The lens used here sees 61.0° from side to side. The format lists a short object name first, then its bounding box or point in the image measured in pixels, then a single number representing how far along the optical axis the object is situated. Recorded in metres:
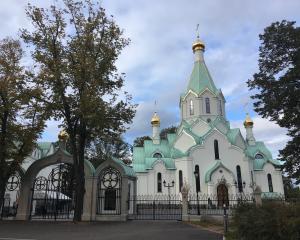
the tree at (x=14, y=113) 15.64
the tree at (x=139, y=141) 45.80
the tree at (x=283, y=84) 16.86
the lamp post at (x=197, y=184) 32.54
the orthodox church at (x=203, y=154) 33.10
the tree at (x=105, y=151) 38.00
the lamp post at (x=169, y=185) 33.09
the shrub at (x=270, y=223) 5.63
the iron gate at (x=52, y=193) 17.14
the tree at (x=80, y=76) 14.79
